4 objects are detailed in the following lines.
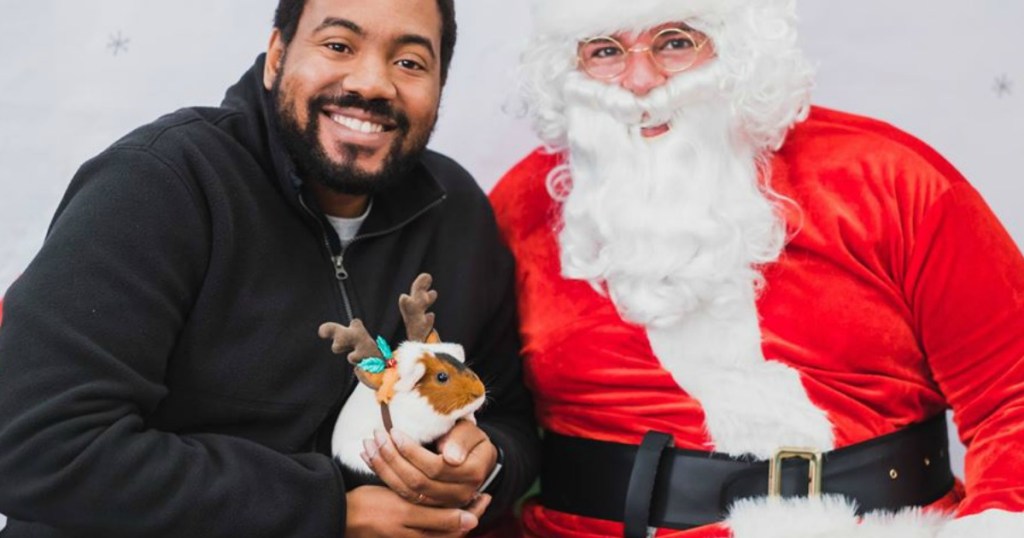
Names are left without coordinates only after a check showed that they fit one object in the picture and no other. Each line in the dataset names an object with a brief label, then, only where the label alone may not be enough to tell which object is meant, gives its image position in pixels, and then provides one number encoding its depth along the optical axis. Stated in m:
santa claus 1.94
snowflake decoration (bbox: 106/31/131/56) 2.41
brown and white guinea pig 1.67
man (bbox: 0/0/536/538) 1.61
